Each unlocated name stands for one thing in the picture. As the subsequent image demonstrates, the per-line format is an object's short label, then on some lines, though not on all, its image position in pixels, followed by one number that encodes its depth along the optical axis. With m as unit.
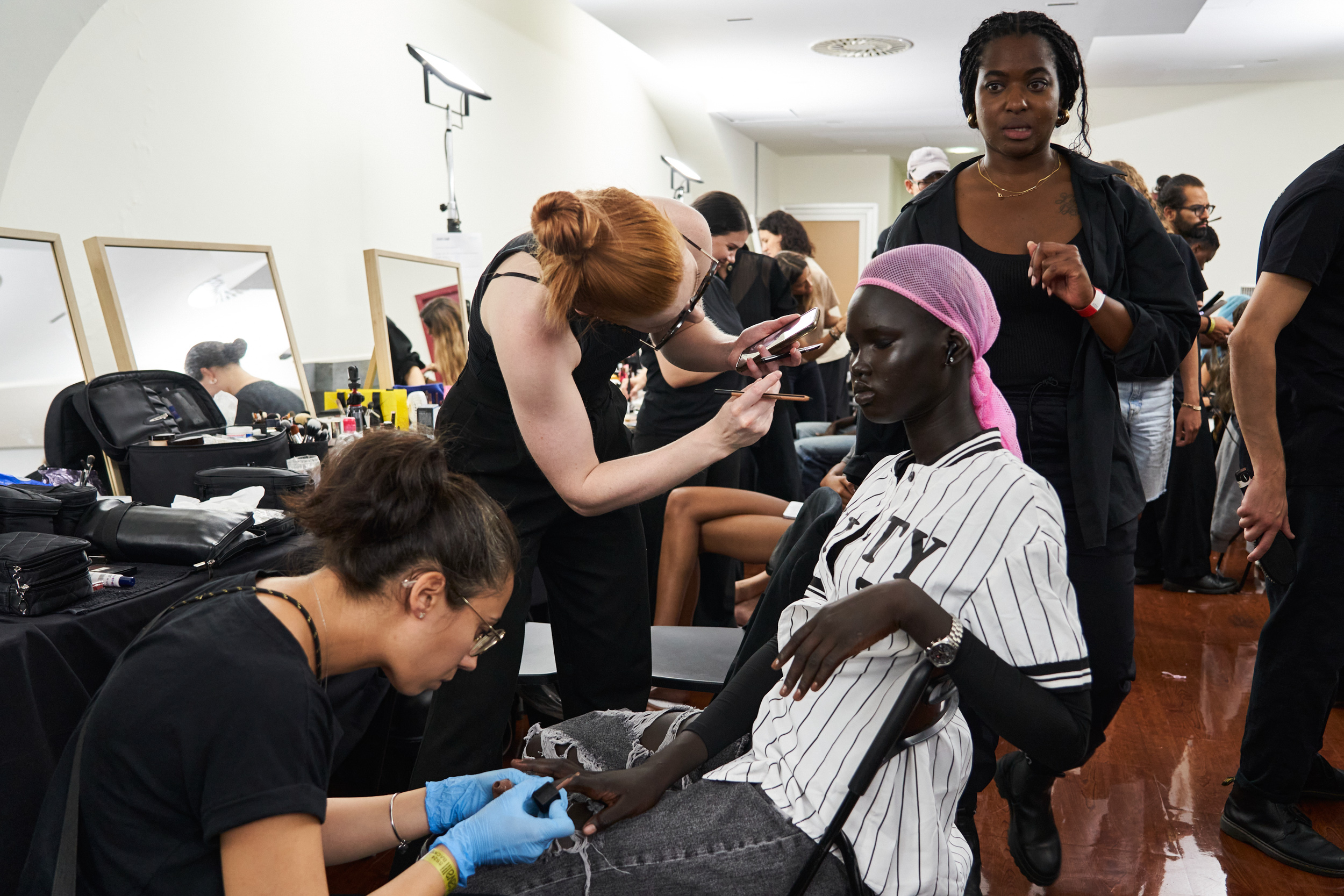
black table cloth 1.38
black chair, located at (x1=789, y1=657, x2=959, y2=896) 1.04
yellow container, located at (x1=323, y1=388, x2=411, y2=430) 3.44
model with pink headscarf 1.05
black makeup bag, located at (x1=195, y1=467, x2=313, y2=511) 2.28
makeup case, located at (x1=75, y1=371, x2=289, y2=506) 2.41
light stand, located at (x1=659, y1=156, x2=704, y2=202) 7.38
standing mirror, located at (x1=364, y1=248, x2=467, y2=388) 3.95
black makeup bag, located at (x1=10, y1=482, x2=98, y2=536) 1.85
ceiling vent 6.25
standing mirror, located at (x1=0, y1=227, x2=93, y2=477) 2.43
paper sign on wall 4.42
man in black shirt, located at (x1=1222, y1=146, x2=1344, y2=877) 1.74
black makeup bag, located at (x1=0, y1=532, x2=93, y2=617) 1.49
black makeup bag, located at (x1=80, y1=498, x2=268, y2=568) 1.82
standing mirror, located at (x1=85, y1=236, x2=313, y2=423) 2.79
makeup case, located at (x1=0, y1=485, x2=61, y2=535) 1.74
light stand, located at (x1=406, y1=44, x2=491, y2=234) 4.05
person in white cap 3.76
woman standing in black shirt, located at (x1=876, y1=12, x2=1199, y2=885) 1.61
